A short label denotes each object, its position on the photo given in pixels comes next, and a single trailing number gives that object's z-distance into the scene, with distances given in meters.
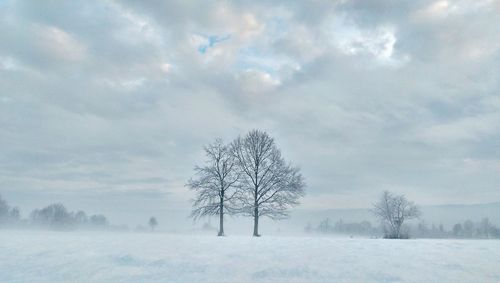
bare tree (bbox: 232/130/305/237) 34.94
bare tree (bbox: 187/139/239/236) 35.34
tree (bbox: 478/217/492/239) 115.64
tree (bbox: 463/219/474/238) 130.75
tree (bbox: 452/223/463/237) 136.25
